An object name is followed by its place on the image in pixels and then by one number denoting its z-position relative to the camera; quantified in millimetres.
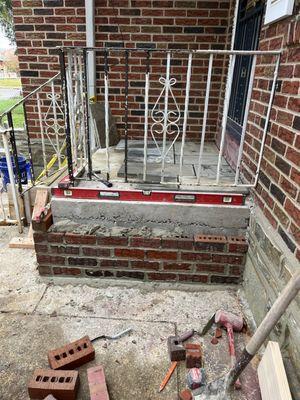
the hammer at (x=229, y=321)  2203
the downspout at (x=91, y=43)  3879
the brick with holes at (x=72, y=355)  1930
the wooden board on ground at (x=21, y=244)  3234
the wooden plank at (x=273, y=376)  1490
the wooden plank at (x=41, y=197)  3254
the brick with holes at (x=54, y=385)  1727
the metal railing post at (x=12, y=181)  3305
